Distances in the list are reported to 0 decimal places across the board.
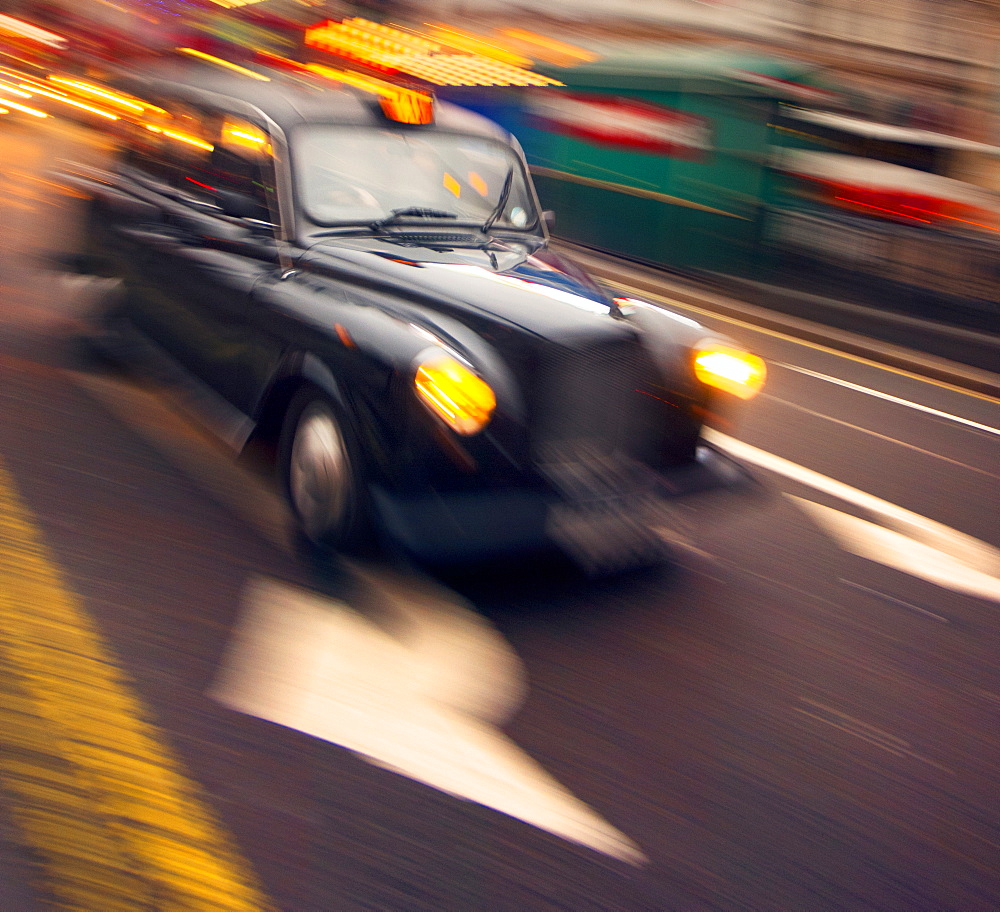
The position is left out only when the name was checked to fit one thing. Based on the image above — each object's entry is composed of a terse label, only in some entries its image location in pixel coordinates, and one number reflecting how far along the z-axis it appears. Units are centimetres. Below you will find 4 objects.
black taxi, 360
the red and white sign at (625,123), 1169
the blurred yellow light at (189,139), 490
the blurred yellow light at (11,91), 1861
